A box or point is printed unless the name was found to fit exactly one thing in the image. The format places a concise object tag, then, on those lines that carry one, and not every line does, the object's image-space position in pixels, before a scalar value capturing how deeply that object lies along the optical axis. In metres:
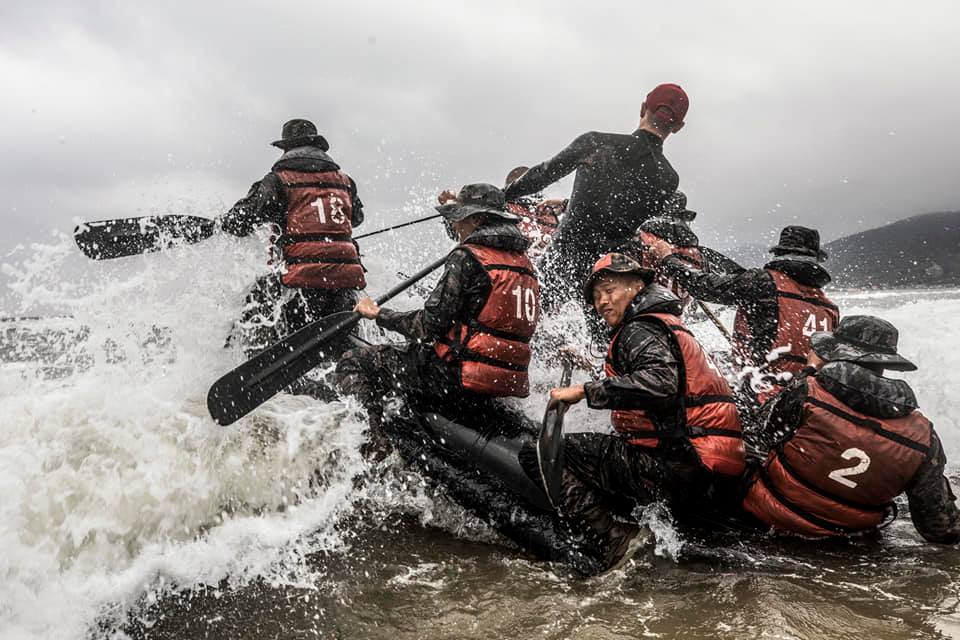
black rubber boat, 3.29
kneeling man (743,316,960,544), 2.79
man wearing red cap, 4.83
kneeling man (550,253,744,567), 3.01
